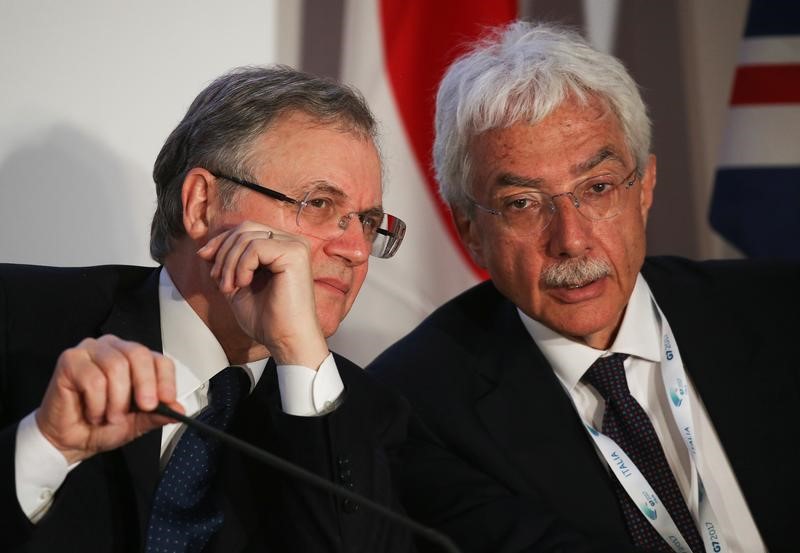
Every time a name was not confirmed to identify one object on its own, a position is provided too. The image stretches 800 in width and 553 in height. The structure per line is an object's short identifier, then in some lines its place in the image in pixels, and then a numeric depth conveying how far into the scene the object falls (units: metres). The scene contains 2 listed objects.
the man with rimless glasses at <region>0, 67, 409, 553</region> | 2.90
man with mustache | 3.07
